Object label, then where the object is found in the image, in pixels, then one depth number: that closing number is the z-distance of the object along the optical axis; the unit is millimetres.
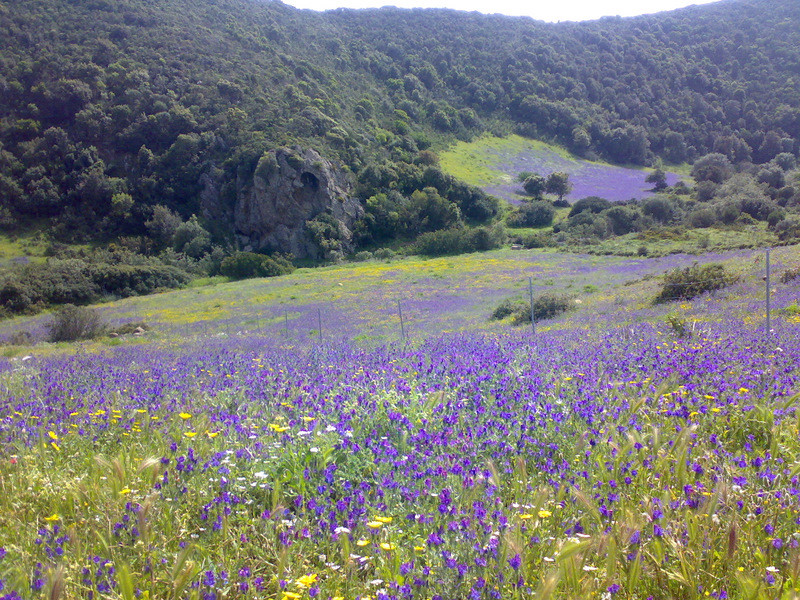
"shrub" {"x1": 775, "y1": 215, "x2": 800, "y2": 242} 35562
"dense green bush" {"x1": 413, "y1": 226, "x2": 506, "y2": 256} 51094
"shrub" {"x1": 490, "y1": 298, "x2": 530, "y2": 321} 20891
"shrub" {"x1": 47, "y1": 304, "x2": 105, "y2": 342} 23312
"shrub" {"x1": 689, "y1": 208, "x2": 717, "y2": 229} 47862
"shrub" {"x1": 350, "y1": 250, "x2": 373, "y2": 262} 54312
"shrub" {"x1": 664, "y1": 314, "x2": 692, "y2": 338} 9097
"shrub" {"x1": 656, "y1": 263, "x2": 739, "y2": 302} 17562
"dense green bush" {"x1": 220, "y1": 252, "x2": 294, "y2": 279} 47938
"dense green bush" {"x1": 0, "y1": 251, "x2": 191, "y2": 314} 36000
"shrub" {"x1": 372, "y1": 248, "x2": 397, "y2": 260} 52906
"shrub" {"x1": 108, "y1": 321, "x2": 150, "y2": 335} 24094
